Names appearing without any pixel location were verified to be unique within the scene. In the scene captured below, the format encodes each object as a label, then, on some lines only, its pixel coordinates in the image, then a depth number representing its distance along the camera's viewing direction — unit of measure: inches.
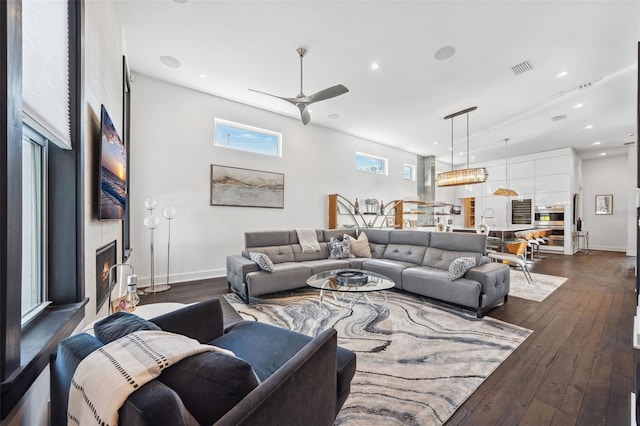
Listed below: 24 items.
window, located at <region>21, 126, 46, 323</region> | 48.8
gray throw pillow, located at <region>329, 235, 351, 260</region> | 182.2
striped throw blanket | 23.7
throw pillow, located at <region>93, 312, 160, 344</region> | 35.3
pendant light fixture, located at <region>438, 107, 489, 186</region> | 204.3
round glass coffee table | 108.1
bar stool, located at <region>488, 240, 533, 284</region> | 173.3
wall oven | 323.3
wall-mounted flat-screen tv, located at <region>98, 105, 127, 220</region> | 77.6
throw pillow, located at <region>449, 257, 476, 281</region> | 126.1
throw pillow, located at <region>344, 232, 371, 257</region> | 188.7
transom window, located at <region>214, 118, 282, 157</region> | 201.8
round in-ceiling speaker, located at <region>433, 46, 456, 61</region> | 135.6
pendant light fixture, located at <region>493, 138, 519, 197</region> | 294.7
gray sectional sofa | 124.4
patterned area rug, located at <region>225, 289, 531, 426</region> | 64.5
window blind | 41.5
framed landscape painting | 196.4
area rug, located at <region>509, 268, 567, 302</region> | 152.7
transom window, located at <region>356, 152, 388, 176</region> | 299.3
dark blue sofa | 23.5
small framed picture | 350.3
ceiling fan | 128.3
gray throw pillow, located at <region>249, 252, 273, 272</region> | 141.2
